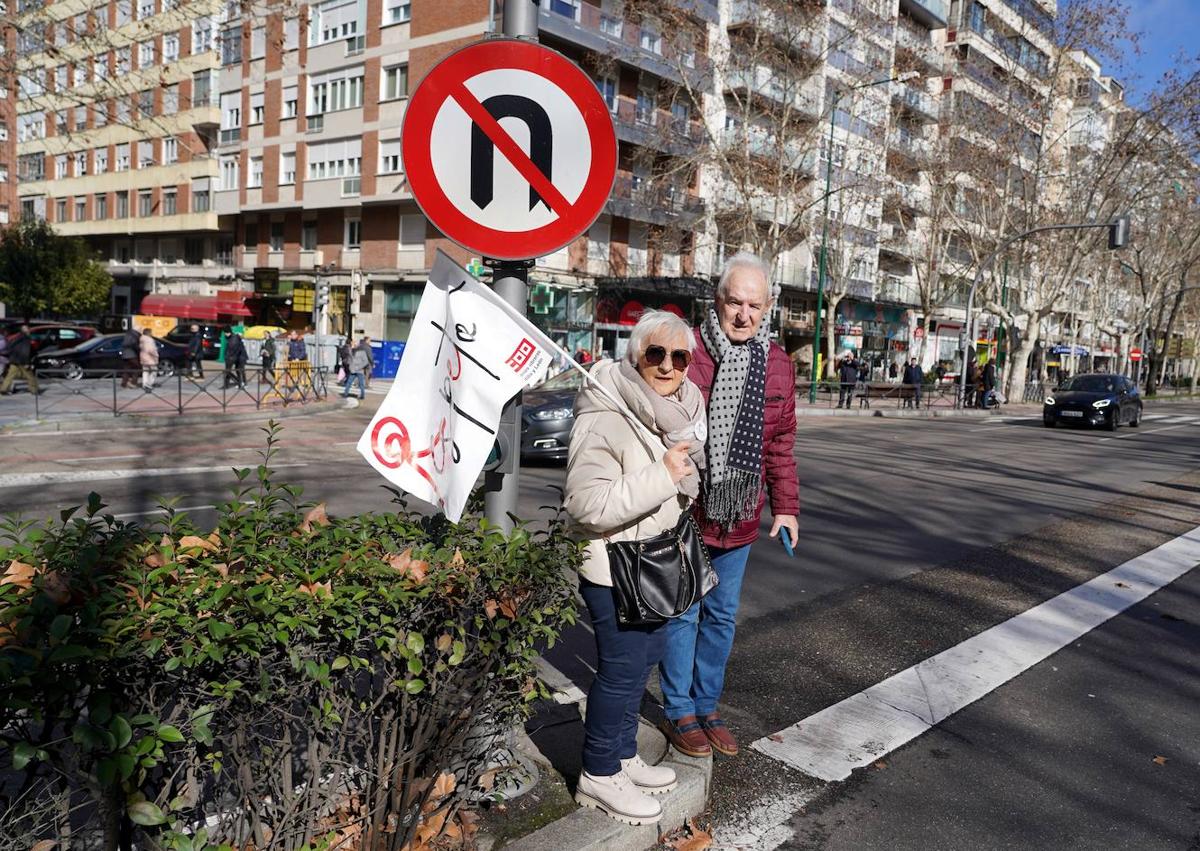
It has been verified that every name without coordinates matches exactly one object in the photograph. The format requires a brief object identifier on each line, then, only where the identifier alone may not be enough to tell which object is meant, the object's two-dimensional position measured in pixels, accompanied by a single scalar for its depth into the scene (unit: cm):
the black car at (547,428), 1148
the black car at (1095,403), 2189
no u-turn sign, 265
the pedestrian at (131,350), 2298
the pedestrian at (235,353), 2476
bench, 2825
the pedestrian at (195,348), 2620
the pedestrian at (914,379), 2883
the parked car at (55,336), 2536
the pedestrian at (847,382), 2712
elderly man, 325
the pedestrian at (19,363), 1858
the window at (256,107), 3828
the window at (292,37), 3584
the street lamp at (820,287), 2577
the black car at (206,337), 3167
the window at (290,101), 3675
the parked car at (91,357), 2297
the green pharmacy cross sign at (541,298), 2503
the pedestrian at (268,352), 2611
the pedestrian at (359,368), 2144
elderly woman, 254
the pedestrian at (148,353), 2111
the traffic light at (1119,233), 2653
